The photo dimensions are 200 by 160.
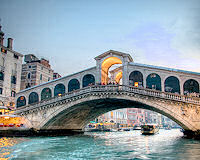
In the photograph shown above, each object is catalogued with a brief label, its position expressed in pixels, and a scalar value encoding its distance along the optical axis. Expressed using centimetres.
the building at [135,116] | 11606
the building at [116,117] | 8879
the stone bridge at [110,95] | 2697
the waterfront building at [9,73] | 4822
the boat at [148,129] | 4528
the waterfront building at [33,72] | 5750
